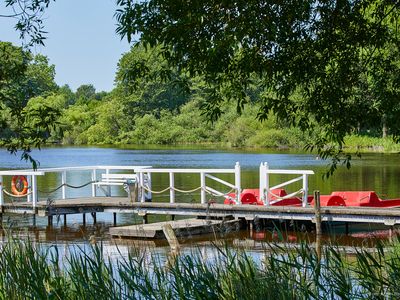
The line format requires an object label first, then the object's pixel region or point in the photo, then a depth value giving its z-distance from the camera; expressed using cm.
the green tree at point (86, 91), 18562
